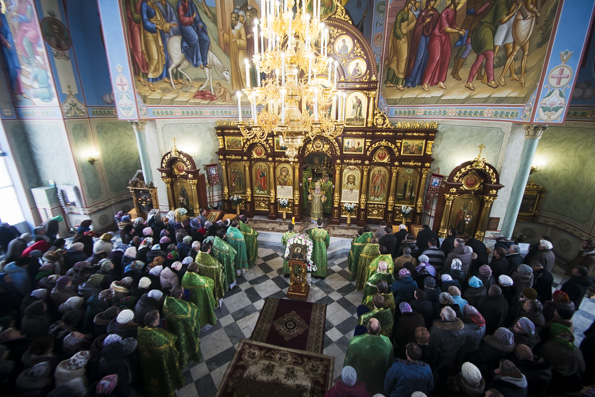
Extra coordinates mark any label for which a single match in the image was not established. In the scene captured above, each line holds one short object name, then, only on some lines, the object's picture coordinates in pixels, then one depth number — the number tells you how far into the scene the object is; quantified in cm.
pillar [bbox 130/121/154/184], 993
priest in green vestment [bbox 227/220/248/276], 732
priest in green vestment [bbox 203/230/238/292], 672
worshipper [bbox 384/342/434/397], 327
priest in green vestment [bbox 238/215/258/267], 790
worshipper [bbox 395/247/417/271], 592
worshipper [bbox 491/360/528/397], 298
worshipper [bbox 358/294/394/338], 438
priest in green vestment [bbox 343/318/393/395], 384
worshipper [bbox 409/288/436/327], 440
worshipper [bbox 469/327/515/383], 350
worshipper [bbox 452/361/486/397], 308
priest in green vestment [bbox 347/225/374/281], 709
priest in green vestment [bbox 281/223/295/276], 716
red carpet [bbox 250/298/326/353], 554
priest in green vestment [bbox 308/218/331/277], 729
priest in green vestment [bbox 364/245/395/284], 574
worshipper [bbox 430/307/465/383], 385
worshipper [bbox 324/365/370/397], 313
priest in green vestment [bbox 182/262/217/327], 535
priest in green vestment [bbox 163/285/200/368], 448
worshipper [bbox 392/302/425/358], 417
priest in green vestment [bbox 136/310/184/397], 397
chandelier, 463
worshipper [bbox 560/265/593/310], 500
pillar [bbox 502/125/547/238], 753
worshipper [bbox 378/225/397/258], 679
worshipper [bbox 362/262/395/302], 536
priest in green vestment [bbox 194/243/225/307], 595
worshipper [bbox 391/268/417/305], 486
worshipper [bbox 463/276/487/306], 481
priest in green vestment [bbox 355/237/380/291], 655
